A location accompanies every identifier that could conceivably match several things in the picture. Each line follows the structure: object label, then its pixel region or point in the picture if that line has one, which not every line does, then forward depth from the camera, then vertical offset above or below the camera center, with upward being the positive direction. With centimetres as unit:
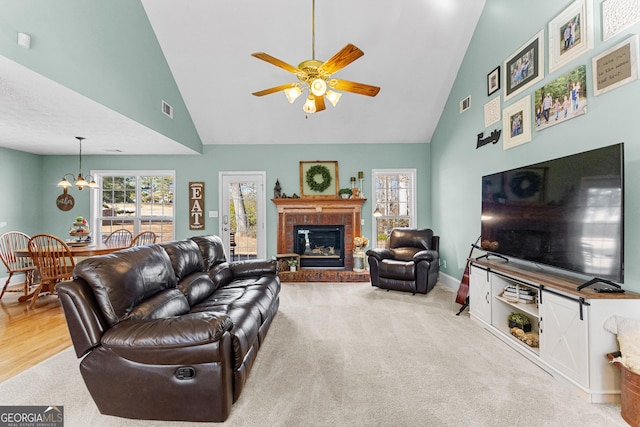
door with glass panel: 635 +4
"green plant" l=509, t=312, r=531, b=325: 292 -102
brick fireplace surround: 610 -2
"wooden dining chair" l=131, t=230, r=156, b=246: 550 -43
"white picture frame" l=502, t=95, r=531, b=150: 331 +105
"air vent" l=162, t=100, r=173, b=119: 479 +172
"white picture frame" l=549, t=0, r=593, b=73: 252 +160
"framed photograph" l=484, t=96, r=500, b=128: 387 +136
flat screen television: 206 +1
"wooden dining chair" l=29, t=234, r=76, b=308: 404 -60
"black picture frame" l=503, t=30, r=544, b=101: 311 +163
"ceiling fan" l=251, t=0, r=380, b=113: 269 +133
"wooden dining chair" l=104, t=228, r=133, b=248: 571 -44
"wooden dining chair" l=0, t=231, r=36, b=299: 430 -69
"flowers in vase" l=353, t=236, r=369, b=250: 591 -53
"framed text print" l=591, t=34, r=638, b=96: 218 +112
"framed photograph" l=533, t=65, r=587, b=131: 261 +108
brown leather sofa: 170 -77
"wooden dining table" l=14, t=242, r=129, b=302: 418 -50
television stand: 200 -84
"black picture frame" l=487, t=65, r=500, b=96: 386 +174
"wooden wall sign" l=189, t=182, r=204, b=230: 631 +19
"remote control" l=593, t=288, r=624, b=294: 206 -52
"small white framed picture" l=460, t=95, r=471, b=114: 461 +173
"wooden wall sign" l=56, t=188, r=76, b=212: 608 +27
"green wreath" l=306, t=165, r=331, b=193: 629 +73
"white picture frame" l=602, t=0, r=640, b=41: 218 +149
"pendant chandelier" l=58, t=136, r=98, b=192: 482 +52
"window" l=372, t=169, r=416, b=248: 638 +34
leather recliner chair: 457 -74
